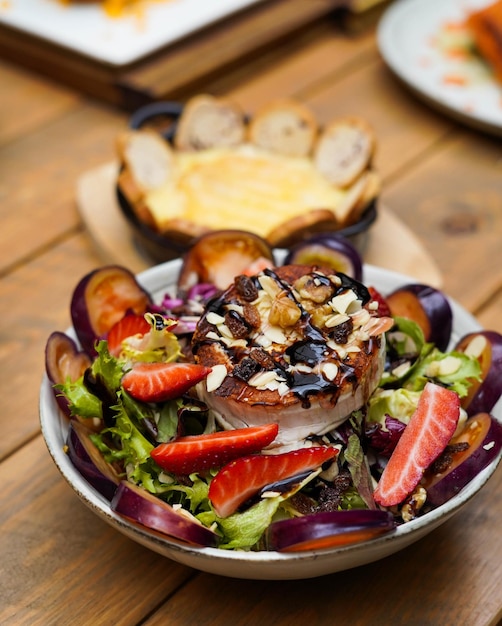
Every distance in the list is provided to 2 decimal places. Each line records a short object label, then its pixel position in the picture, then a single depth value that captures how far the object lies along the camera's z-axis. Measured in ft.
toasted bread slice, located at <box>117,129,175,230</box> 2.37
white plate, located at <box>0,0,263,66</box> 2.98
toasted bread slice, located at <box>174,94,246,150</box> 2.56
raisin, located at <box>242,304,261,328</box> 1.83
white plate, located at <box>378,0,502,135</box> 2.83
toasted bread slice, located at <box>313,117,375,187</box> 2.46
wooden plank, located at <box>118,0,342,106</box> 2.92
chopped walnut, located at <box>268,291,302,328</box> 1.81
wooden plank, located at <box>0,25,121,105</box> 3.00
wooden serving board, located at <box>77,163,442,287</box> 2.41
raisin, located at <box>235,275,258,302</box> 1.86
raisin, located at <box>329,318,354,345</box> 1.81
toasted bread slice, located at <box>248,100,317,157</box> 2.54
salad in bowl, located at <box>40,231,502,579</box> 1.67
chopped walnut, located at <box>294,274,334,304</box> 1.84
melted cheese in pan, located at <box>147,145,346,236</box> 2.35
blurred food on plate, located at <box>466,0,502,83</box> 2.96
